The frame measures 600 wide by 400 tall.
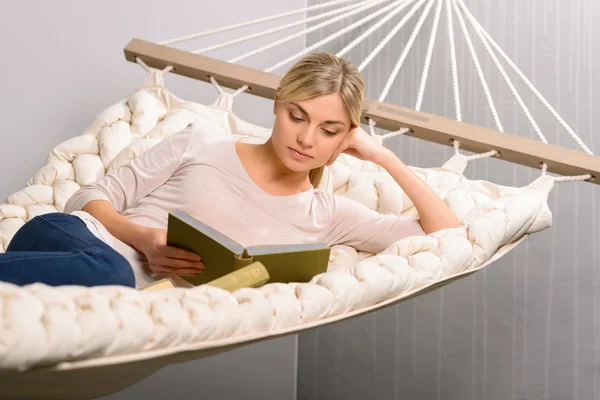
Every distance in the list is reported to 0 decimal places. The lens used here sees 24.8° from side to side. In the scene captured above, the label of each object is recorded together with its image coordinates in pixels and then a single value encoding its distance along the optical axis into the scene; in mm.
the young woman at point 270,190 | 2666
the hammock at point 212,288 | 1961
